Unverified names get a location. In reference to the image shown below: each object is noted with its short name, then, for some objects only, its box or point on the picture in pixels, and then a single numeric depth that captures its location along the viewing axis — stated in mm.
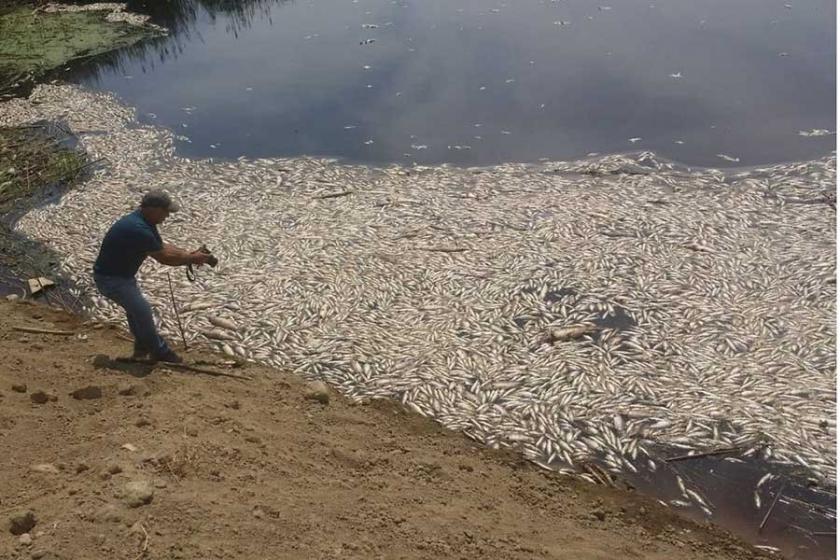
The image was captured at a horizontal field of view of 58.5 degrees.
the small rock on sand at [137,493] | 5352
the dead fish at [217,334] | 8914
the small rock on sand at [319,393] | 7766
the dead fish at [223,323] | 9062
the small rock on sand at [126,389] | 7316
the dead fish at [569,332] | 8477
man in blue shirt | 7074
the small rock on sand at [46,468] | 5891
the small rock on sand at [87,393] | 7266
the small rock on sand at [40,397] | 7133
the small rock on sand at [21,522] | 5078
